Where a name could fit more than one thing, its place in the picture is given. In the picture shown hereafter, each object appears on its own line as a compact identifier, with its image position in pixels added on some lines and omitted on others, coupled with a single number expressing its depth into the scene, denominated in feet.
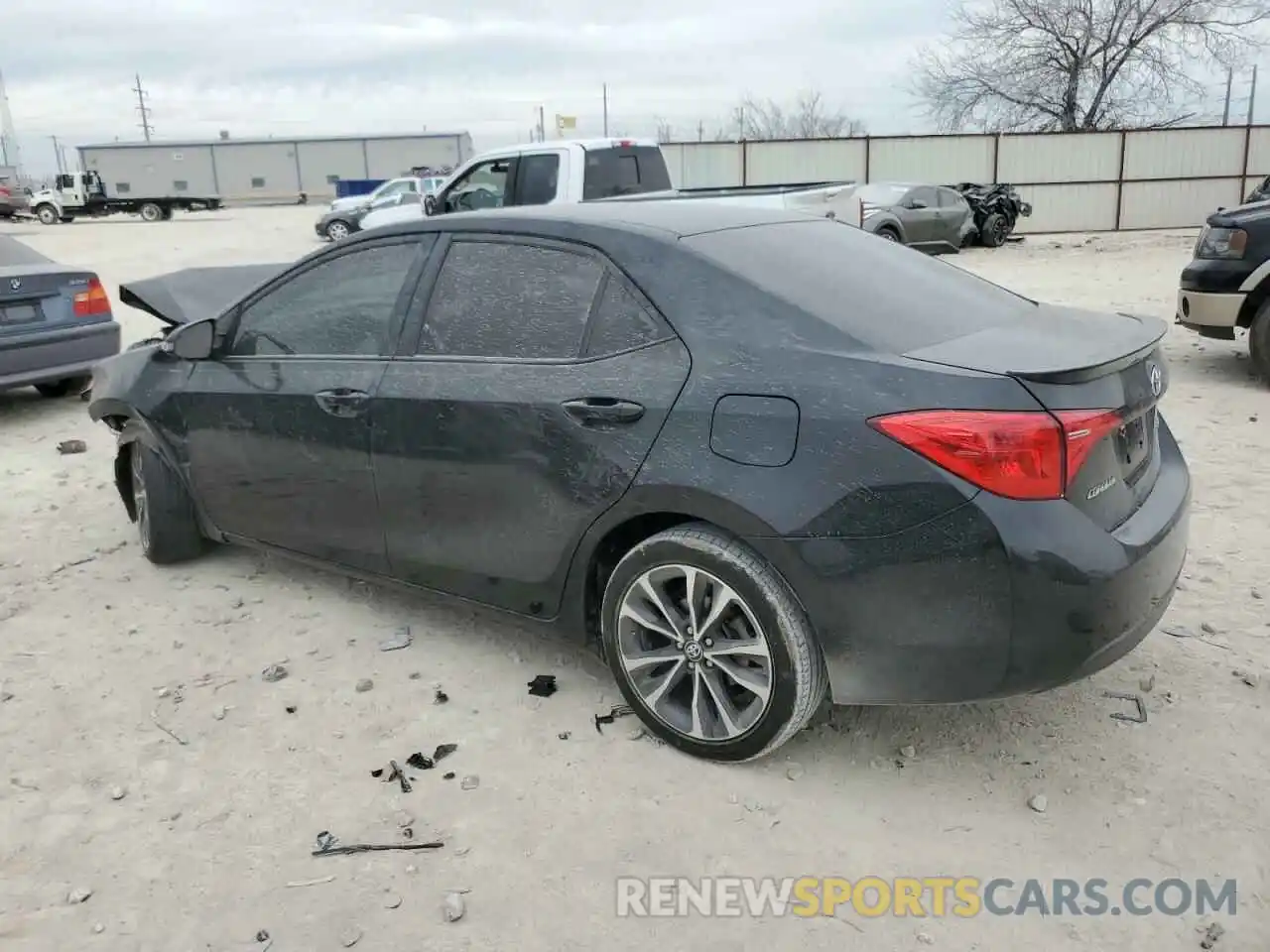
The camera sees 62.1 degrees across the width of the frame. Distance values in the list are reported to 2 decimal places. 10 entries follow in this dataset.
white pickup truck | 37.45
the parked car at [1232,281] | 24.30
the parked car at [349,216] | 89.86
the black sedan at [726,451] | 8.72
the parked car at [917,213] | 61.82
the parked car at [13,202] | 137.59
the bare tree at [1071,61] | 117.29
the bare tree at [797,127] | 223.73
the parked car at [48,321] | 24.52
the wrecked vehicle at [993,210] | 73.36
